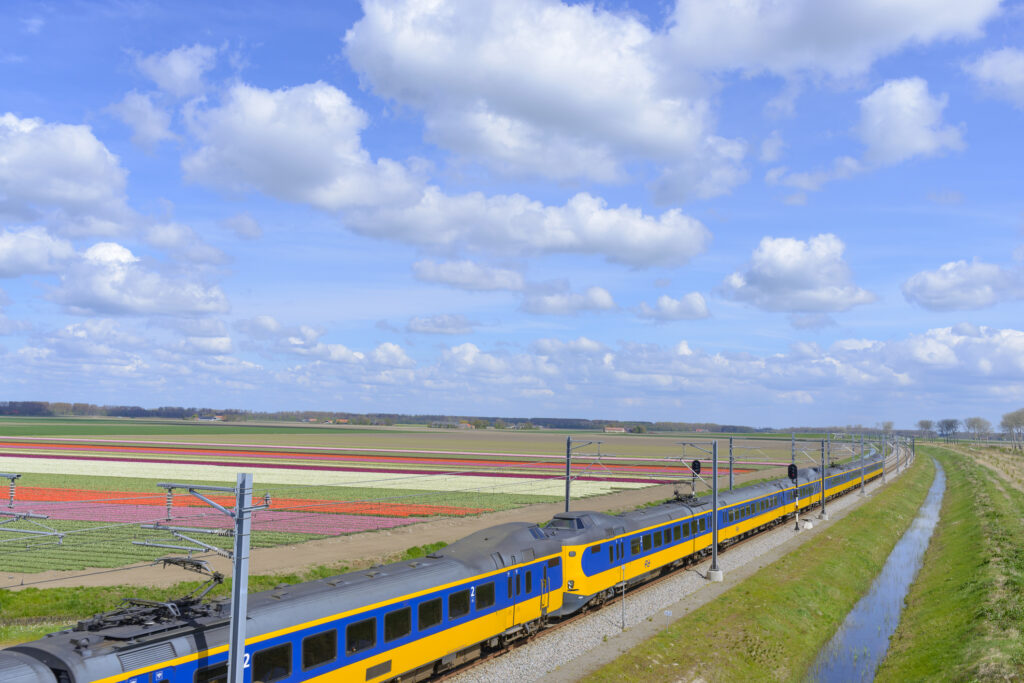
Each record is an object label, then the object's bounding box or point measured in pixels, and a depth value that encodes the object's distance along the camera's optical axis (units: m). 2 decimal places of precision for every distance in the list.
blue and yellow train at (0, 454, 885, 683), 14.03
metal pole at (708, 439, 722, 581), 36.47
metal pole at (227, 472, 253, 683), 14.95
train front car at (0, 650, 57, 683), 12.56
